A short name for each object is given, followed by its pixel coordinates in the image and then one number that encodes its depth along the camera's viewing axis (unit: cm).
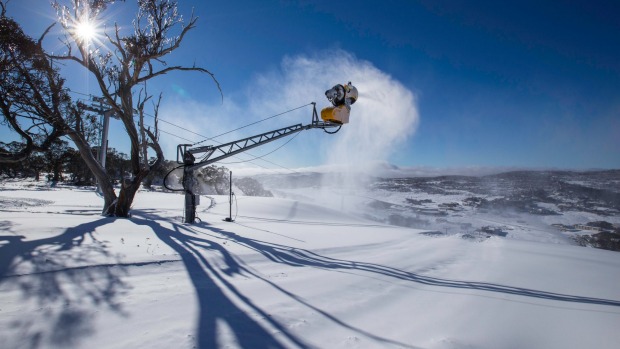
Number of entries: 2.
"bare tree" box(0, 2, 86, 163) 891
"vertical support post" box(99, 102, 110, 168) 2323
